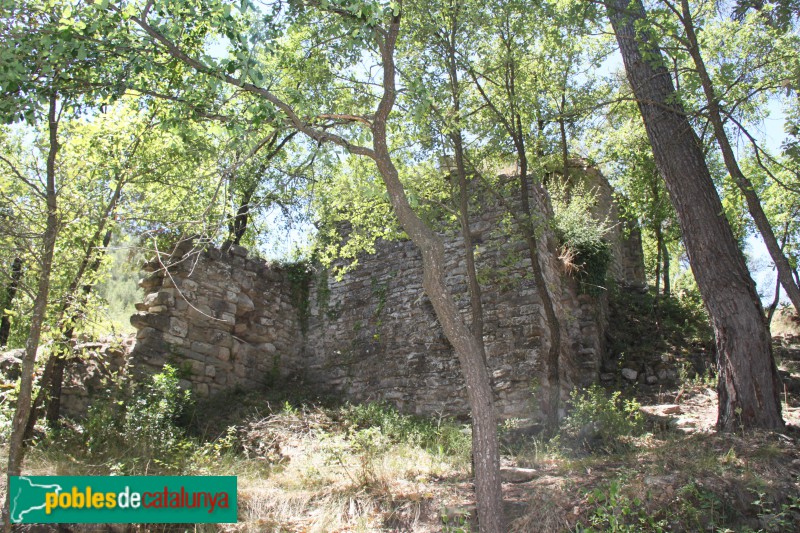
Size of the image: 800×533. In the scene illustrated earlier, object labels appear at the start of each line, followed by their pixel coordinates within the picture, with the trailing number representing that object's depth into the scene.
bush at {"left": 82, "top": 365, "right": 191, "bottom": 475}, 6.45
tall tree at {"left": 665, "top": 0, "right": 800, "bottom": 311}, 6.24
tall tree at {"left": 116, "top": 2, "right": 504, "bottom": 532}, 4.62
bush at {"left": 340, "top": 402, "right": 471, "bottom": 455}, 7.54
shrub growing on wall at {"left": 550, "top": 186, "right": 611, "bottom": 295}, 10.46
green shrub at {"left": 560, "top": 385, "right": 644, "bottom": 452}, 7.14
